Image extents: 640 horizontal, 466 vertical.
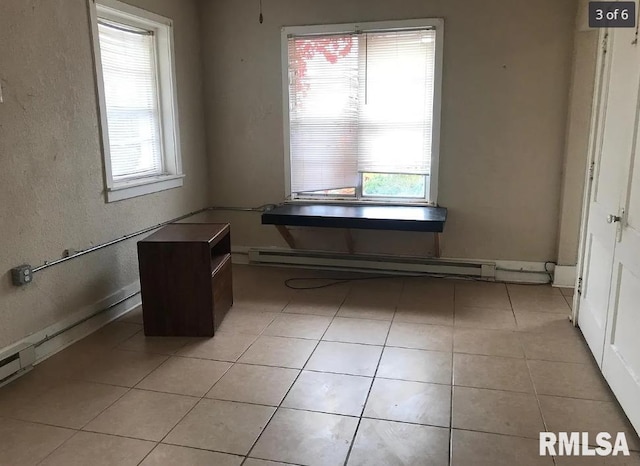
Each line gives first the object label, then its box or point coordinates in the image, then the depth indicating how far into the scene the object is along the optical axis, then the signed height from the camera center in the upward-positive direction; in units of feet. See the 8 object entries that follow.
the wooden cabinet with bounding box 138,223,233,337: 10.71 -3.09
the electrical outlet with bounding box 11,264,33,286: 9.21 -2.46
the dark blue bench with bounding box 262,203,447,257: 13.05 -2.13
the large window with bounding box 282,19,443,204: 13.93 +0.68
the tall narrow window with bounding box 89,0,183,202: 11.55 +0.89
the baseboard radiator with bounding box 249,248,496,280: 14.51 -3.74
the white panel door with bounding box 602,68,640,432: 7.72 -2.79
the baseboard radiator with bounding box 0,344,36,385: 8.98 -3.95
